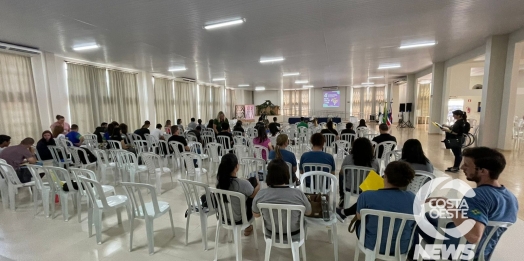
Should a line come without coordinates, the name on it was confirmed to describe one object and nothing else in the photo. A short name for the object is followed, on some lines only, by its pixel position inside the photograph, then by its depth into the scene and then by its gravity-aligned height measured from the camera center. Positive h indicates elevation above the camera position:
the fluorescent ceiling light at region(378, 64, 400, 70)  9.61 +1.72
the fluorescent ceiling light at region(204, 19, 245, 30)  4.26 +1.64
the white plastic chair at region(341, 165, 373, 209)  2.51 -0.83
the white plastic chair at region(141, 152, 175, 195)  3.74 -1.03
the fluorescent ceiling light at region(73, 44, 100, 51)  5.79 +1.67
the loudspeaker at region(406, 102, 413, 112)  12.88 -0.06
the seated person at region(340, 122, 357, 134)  5.72 -0.59
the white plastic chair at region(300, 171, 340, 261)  2.00 -0.96
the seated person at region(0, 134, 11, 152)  3.94 -0.53
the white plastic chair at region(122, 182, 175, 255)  2.20 -1.08
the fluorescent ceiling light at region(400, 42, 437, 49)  6.32 +1.71
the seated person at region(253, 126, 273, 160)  4.31 -0.64
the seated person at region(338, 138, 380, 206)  2.60 -0.61
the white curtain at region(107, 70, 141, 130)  8.69 +0.45
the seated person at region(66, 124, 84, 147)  5.45 -0.67
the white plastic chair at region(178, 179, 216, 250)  2.21 -1.03
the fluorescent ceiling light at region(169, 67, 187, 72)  9.35 +1.69
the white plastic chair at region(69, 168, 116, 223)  2.58 -0.95
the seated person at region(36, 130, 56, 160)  4.47 -0.70
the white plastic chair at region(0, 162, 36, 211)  3.22 -1.04
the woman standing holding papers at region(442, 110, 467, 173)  4.75 -0.64
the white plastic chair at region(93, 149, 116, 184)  4.26 -1.04
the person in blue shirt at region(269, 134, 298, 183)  3.05 -0.68
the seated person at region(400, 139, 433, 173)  2.48 -0.58
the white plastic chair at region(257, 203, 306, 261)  1.67 -0.97
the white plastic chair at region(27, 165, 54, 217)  3.04 -1.08
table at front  15.84 -0.94
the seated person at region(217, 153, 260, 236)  2.10 -0.72
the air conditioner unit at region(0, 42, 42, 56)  5.50 +1.59
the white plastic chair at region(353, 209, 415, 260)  1.40 -0.86
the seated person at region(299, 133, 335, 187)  2.91 -0.68
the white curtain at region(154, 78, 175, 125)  10.91 +0.45
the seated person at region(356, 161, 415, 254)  1.47 -0.63
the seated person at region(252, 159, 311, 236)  1.72 -0.67
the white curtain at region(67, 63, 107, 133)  7.39 +0.51
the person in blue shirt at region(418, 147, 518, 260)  1.34 -0.60
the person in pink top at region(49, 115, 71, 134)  6.08 -0.36
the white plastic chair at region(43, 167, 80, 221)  2.86 -1.00
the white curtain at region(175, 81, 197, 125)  12.37 +0.44
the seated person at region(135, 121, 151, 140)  5.98 -0.61
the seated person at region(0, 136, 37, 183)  3.50 -0.75
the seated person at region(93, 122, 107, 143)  5.92 -0.61
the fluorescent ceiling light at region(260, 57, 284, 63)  7.77 +1.69
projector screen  19.41 +0.63
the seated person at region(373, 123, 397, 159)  4.15 -0.59
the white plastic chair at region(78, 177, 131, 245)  2.32 -1.06
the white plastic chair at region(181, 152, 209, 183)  3.73 -0.95
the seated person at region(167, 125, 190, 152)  4.74 -0.65
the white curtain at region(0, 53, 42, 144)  5.75 +0.31
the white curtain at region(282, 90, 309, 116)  21.22 +0.38
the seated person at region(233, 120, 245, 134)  7.34 -0.64
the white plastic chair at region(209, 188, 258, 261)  1.96 -1.01
